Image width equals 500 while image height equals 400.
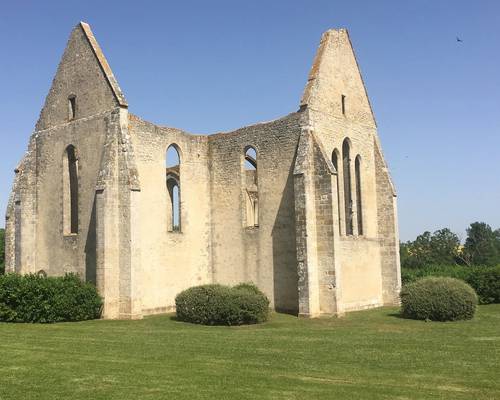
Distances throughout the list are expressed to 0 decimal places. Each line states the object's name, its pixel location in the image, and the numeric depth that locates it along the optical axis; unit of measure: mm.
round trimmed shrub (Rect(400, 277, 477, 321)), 19250
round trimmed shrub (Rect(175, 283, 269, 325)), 18359
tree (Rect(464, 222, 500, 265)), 72875
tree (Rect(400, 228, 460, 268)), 72375
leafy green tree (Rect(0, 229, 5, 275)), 42400
